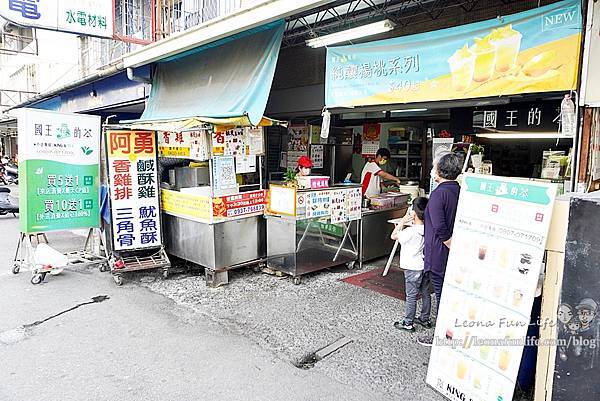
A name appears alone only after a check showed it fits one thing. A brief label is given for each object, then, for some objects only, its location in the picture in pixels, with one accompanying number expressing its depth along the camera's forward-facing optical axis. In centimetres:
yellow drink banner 396
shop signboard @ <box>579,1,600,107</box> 366
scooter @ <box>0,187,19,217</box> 1201
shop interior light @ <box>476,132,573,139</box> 563
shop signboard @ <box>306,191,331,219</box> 632
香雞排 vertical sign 649
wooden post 289
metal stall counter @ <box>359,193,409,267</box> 721
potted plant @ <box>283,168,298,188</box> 637
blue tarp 606
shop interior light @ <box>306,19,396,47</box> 525
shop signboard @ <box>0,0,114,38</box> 687
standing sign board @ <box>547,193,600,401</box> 269
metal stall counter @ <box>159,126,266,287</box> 611
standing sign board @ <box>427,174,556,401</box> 294
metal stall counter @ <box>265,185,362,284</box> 628
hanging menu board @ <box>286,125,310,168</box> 951
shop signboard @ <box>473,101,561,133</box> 558
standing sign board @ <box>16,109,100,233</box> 618
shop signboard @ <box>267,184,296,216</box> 620
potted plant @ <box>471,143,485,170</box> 649
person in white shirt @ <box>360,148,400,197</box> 772
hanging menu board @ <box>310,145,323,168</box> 955
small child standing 466
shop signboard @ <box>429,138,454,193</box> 708
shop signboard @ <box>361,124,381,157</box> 970
